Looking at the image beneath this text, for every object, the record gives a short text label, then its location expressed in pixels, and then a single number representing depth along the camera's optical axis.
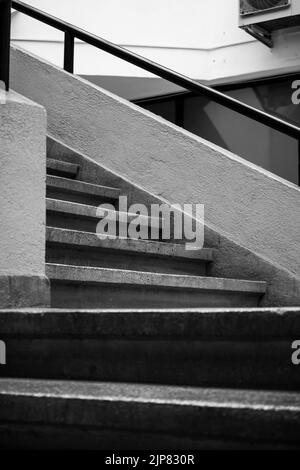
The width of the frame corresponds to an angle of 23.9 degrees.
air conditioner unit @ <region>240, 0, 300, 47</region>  7.36
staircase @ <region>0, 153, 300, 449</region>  1.57
